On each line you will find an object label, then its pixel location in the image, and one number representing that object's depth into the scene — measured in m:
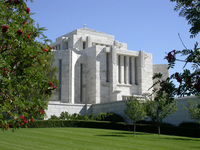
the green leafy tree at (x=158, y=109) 25.00
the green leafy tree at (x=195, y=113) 22.58
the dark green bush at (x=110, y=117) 37.97
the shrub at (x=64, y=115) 39.22
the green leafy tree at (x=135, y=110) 24.41
